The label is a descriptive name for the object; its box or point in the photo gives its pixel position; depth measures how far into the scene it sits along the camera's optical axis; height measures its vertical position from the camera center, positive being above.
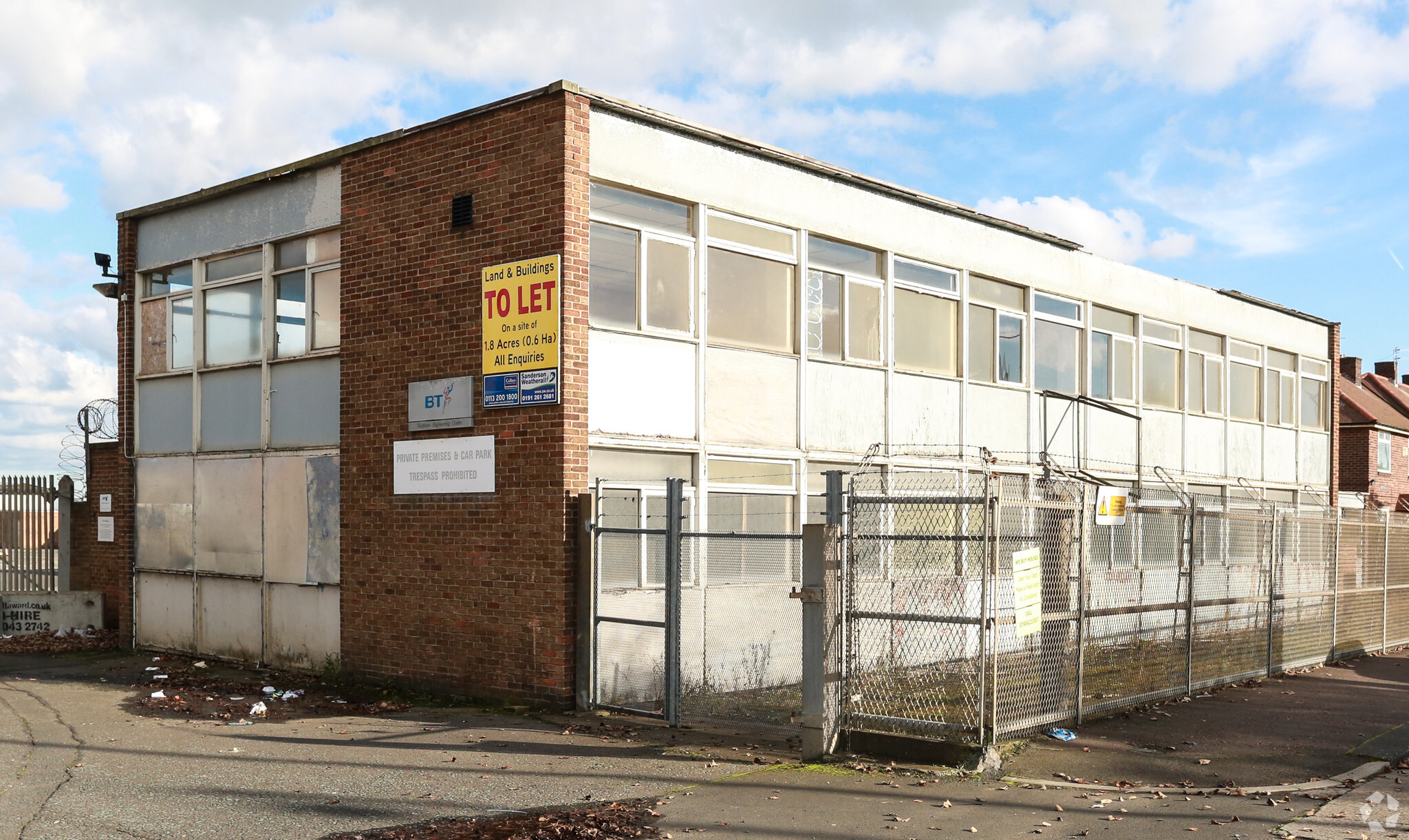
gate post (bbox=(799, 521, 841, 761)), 9.64 -1.40
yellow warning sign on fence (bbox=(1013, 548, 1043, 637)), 9.79 -1.05
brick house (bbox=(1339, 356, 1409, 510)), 34.75 +0.10
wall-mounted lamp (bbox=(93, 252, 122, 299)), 17.79 +2.54
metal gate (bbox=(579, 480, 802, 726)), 11.28 -1.61
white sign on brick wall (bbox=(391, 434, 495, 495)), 12.70 -0.10
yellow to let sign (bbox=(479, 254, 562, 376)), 12.12 +1.38
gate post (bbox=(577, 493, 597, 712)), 11.79 -1.38
